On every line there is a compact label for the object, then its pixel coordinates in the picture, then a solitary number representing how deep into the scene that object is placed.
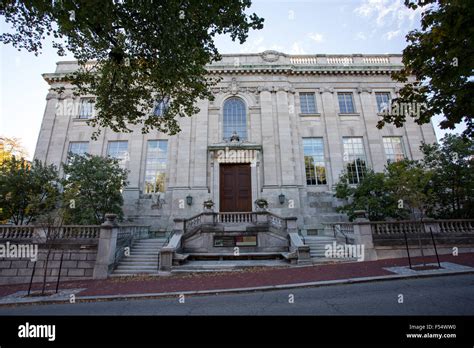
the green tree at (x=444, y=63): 5.42
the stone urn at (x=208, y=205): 14.20
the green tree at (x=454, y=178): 13.60
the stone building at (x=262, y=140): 18.00
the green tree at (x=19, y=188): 13.62
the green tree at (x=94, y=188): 13.45
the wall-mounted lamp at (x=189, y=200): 17.33
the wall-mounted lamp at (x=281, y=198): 17.48
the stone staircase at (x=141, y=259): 10.95
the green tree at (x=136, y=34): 7.02
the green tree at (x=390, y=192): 11.73
